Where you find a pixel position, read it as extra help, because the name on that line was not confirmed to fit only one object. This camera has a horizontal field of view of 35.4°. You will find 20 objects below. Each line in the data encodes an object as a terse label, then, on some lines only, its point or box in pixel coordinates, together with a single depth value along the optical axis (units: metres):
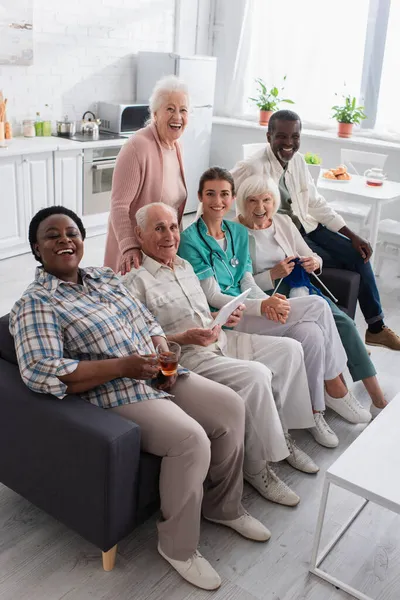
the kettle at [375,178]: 4.49
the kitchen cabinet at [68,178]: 4.79
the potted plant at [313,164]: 4.36
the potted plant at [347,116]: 5.62
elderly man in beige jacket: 3.08
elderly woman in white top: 2.79
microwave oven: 5.36
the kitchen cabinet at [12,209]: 4.41
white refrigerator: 5.51
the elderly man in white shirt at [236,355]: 2.21
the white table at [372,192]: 4.18
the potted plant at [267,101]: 6.02
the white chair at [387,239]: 4.46
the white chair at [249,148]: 4.17
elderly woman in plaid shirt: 1.85
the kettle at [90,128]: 5.12
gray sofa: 1.75
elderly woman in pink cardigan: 2.68
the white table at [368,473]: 1.82
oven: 5.04
